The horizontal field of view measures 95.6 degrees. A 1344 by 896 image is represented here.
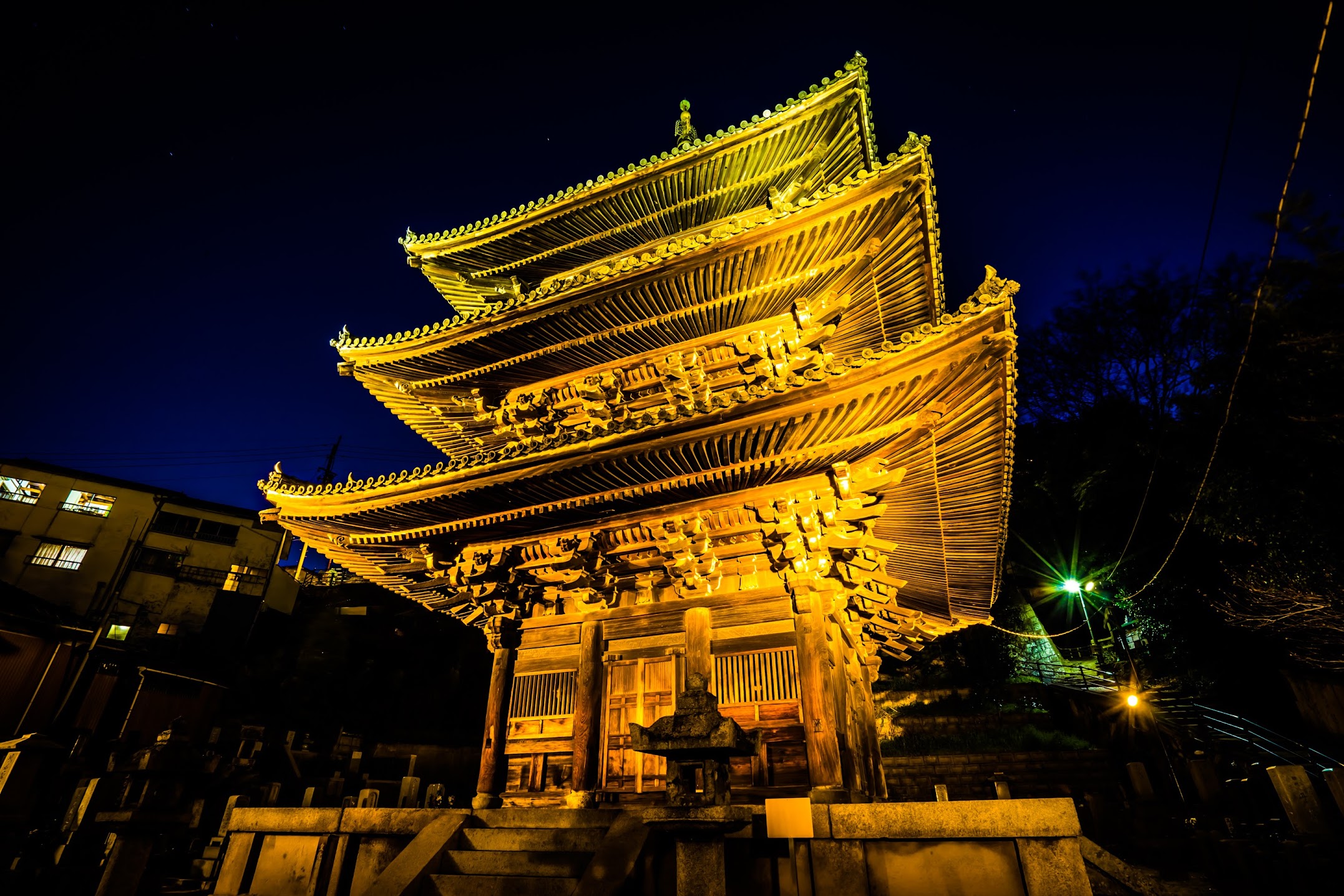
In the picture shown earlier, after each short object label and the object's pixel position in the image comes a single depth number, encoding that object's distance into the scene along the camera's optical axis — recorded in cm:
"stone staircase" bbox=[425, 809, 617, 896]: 625
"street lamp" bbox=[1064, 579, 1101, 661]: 2706
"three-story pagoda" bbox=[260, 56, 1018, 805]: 746
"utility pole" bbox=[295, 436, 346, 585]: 4135
